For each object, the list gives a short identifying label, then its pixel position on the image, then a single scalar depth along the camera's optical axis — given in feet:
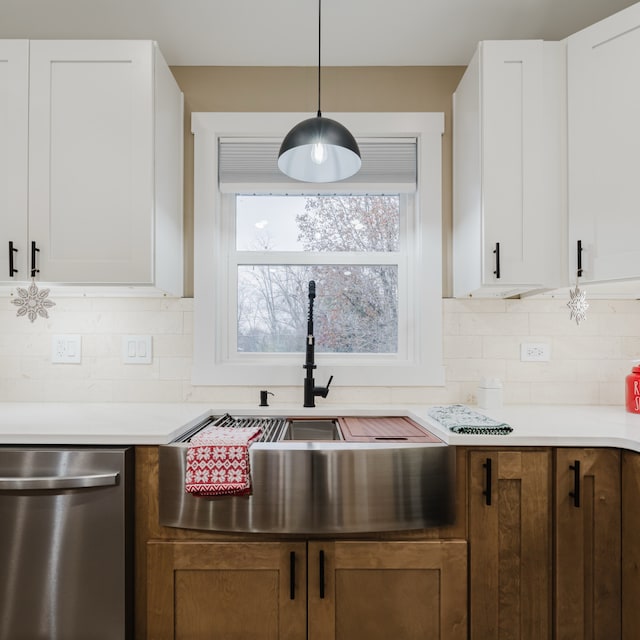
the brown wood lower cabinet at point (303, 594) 4.74
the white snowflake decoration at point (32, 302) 5.94
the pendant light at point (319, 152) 4.85
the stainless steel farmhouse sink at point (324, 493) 4.65
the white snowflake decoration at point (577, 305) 5.92
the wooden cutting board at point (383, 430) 5.25
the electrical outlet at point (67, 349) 6.98
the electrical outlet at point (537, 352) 6.97
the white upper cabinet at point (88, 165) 5.81
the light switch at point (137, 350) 7.00
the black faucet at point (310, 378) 6.61
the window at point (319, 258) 7.05
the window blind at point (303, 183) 7.15
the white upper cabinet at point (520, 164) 5.82
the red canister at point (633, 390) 6.27
